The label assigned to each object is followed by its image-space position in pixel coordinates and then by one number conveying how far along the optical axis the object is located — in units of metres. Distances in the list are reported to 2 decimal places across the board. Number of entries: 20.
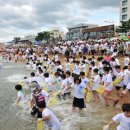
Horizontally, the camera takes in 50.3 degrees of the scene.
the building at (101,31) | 29.51
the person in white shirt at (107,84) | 5.14
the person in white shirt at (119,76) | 5.44
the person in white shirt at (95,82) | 5.36
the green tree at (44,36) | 43.56
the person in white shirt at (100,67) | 6.88
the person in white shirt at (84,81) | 5.07
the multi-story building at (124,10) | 37.53
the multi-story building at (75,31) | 44.95
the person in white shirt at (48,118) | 3.14
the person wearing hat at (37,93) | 4.27
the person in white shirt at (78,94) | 4.58
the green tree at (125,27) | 24.16
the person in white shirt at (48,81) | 6.32
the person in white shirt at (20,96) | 4.87
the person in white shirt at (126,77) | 5.28
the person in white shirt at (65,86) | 5.37
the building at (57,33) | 62.91
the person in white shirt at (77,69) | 7.70
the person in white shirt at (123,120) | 2.84
